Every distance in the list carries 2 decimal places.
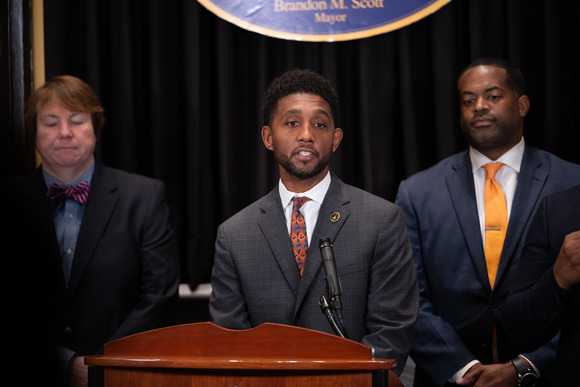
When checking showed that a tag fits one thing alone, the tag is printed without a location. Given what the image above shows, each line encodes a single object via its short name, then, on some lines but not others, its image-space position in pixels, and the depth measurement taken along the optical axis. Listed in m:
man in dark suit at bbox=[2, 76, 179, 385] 4.36
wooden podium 3.68
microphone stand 3.80
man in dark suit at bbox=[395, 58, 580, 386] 4.36
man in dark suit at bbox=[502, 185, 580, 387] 3.94
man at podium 4.13
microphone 3.81
